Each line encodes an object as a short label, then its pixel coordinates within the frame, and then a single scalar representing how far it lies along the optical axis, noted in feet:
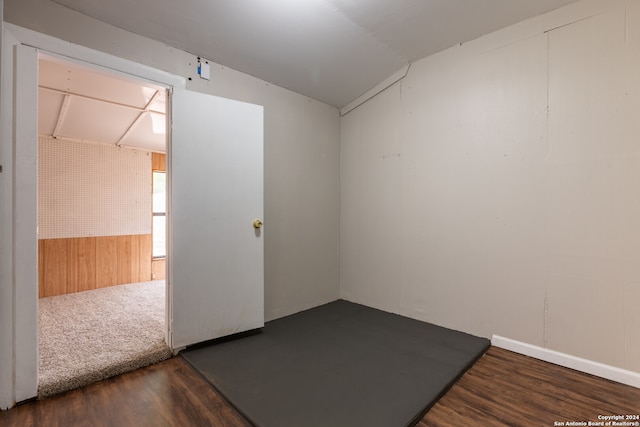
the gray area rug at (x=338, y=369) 5.29
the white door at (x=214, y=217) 7.33
